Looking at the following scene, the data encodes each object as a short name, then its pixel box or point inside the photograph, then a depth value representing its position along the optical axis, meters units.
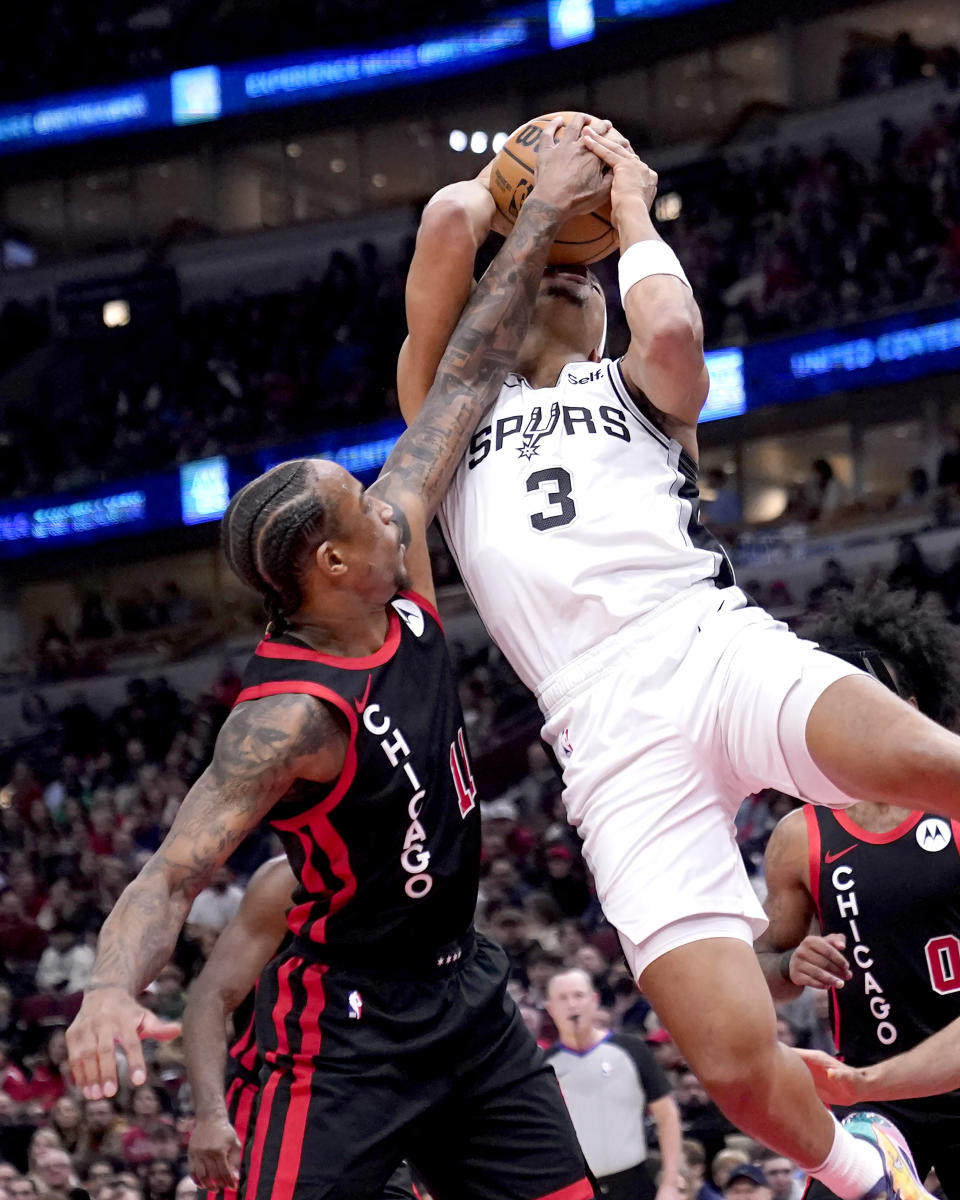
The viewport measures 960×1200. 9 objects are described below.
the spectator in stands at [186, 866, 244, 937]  11.39
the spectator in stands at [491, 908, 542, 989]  9.73
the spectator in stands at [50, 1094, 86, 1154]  9.23
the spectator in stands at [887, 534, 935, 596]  14.79
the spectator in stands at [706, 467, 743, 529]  18.66
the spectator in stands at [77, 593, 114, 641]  21.50
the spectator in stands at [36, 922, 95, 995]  12.01
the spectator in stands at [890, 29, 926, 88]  20.42
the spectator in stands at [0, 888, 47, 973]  12.90
